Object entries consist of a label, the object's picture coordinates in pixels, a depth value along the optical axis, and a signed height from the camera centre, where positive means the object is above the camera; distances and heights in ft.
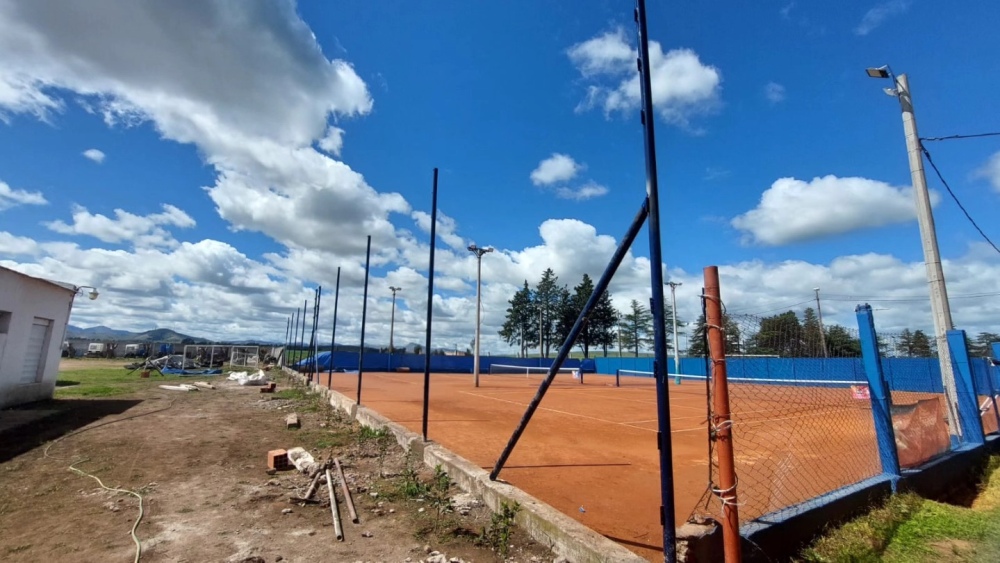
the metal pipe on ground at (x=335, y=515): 12.81 -4.61
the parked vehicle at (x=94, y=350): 170.60 +2.10
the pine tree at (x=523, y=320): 258.78 +21.83
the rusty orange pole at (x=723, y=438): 8.50 -1.39
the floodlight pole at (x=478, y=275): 76.48 +13.74
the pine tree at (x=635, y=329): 241.24 +16.61
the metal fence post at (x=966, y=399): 21.68 -1.58
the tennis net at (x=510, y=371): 158.35 -4.07
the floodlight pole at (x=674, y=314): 96.08 +10.54
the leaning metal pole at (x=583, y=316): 10.17 +1.11
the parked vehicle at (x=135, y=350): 173.27 +2.27
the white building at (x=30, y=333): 35.40 +1.80
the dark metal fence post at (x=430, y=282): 22.92 +3.82
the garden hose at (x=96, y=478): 11.55 -4.64
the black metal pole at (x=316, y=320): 69.66 +5.67
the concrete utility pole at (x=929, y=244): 22.52 +6.15
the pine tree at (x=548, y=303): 248.11 +31.04
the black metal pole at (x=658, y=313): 8.71 +0.94
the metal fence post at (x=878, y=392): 15.02 -0.92
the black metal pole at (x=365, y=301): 39.91 +4.81
